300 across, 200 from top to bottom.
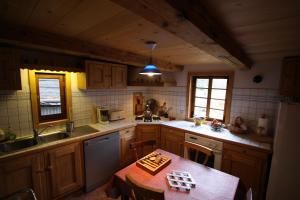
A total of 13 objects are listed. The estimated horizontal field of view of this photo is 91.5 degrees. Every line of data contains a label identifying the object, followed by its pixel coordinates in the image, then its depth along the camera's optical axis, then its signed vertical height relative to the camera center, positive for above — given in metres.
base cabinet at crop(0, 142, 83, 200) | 1.55 -1.07
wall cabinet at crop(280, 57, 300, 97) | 1.80 +0.16
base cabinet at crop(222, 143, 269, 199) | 1.91 -1.06
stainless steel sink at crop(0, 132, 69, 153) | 1.76 -0.77
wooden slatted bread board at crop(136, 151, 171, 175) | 1.51 -0.84
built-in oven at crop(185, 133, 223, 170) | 2.21 -0.90
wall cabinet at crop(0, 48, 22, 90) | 1.53 +0.13
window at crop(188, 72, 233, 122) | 2.67 -0.14
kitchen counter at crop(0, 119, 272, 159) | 1.81 -0.73
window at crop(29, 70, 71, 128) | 2.01 -0.19
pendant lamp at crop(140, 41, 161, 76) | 1.73 +0.19
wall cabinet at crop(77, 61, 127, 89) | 2.26 +0.15
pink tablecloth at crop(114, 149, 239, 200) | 1.21 -0.88
